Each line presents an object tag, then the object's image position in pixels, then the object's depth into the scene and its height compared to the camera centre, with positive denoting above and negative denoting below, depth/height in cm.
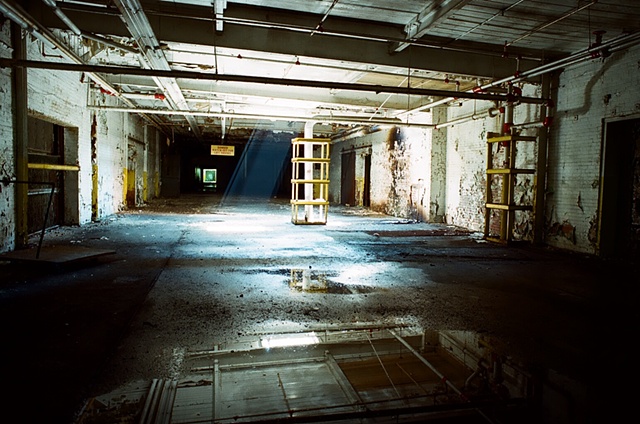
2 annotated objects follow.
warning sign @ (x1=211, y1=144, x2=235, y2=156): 2028 +164
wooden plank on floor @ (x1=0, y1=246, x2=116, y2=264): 480 -91
